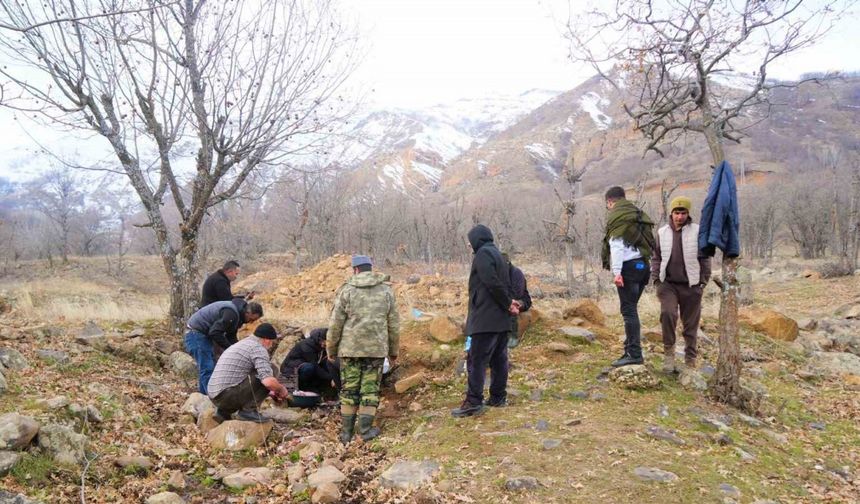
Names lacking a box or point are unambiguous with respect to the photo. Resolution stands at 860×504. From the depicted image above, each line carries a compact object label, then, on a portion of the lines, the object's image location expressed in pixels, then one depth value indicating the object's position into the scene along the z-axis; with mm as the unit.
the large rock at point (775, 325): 9250
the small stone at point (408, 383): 6906
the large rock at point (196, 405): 6359
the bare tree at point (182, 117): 8602
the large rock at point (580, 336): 7832
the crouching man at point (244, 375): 5762
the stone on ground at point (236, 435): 5461
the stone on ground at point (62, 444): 4516
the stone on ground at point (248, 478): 4574
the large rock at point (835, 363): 7646
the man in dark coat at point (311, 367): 7254
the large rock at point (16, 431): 4309
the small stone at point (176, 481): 4504
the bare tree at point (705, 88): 5535
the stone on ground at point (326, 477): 4324
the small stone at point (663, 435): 4715
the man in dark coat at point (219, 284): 7648
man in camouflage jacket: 5570
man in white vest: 5926
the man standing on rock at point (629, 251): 5934
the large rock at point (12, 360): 6545
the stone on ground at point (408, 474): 4238
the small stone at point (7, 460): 4062
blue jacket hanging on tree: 5125
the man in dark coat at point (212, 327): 6836
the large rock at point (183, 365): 8461
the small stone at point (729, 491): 3842
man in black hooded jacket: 5406
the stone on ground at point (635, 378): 5926
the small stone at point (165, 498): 4086
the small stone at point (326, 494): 4133
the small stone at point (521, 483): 3973
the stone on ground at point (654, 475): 3992
